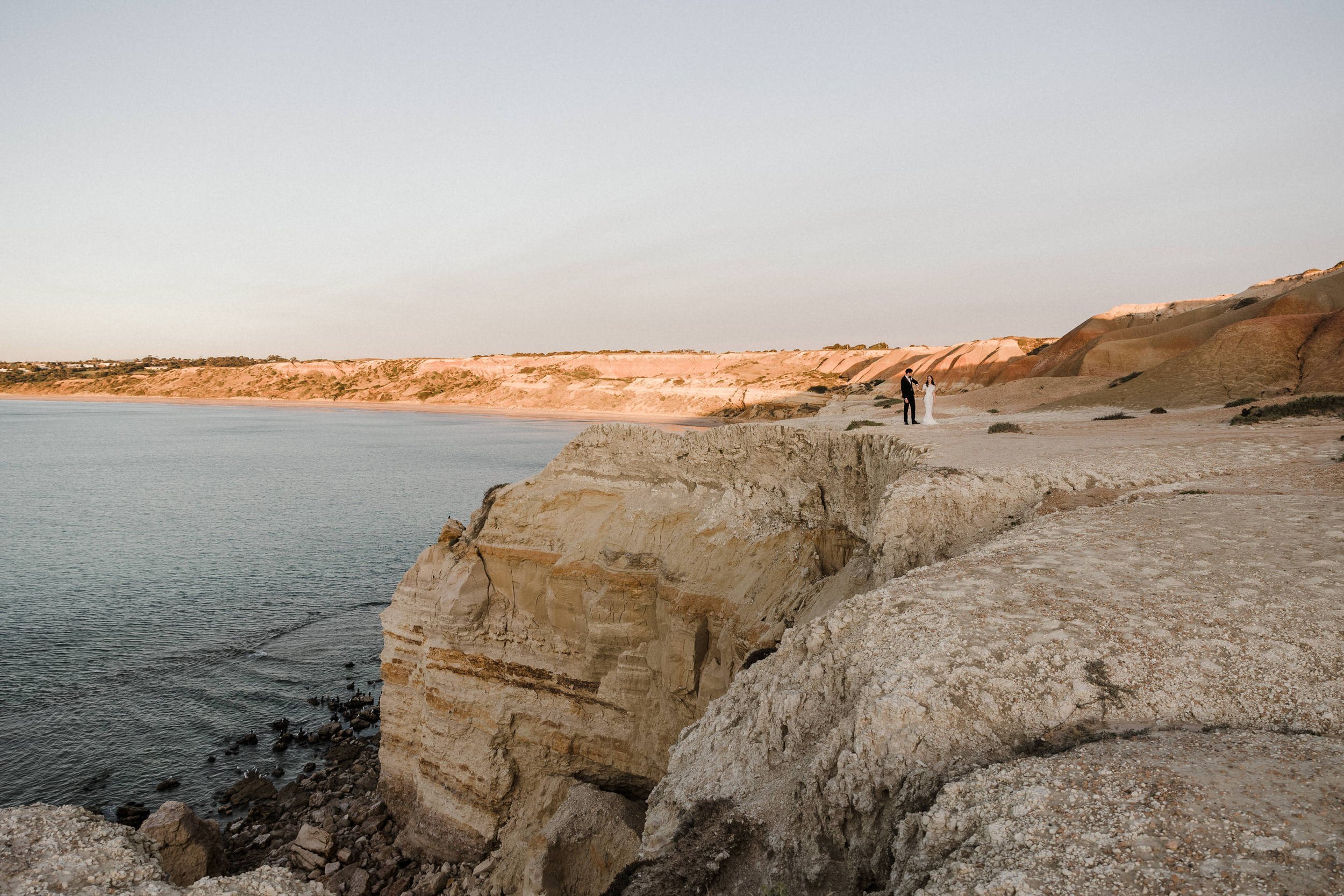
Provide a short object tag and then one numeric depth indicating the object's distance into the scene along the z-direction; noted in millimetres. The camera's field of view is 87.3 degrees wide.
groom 20219
